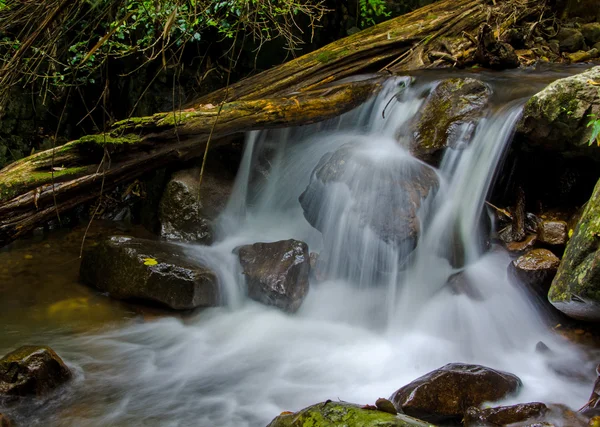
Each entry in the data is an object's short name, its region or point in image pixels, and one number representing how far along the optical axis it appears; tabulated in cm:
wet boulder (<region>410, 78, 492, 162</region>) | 573
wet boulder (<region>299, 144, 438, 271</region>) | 522
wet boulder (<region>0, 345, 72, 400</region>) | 363
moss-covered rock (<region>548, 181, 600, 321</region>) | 365
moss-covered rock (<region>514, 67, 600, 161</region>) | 480
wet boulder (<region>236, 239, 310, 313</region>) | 510
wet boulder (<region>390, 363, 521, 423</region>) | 341
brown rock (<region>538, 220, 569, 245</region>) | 487
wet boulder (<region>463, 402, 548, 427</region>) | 328
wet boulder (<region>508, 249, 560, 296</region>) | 468
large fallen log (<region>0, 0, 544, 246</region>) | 507
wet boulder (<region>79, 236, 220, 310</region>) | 498
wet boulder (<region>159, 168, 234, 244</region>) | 622
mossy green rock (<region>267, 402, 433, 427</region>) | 259
